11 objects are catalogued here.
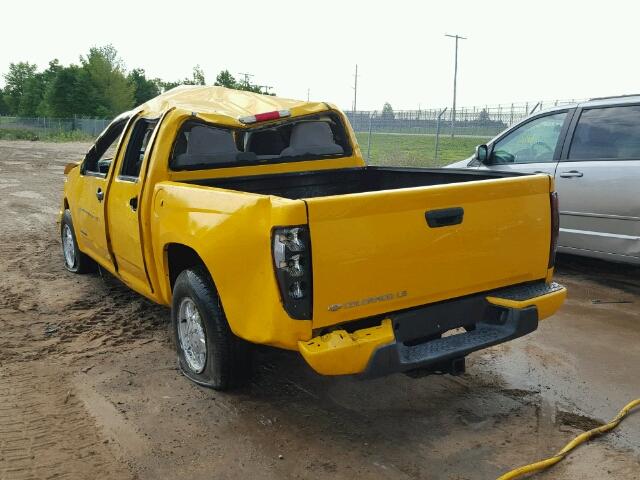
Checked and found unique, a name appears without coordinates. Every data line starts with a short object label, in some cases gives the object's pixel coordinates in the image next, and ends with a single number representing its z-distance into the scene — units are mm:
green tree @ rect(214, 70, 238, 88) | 45500
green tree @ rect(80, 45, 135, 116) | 66062
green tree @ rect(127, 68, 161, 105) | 79556
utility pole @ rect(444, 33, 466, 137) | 42438
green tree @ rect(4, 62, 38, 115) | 97875
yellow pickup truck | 2949
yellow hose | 2943
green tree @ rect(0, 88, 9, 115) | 102438
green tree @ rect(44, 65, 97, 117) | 64875
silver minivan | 5875
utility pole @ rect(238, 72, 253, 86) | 46000
